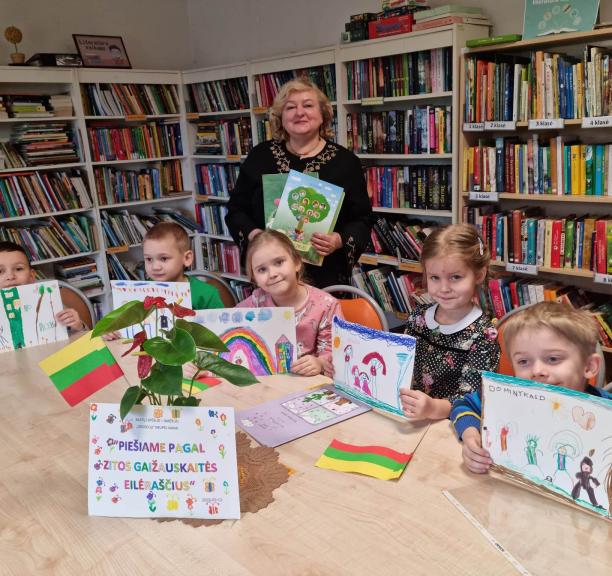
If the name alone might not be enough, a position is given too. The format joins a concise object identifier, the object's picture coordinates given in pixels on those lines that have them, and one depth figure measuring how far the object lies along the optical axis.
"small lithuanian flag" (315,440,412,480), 1.19
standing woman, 2.36
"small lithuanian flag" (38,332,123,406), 1.23
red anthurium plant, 0.94
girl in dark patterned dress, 1.64
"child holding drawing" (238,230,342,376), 1.95
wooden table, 0.94
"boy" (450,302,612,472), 1.25
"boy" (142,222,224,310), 2.35
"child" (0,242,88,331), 2.33
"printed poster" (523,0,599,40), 2.66
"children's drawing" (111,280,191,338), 1.89
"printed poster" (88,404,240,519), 1.04
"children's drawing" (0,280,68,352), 1.99
